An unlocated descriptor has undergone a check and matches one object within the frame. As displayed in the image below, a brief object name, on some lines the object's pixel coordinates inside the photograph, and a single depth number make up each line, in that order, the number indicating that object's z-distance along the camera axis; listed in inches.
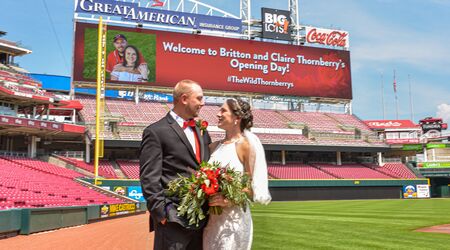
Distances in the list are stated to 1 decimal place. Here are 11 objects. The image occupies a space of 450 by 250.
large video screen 1603.1
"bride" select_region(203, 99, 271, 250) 136.0
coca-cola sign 1955.0
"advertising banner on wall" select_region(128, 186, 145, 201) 1227.7
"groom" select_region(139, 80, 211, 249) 129.8
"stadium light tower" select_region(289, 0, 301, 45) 1943.7
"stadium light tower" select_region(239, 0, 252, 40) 1870.8
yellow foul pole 1051.9
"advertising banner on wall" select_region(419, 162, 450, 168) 2021.7
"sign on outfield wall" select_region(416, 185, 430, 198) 1723.8
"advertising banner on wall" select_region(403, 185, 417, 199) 1702.8
